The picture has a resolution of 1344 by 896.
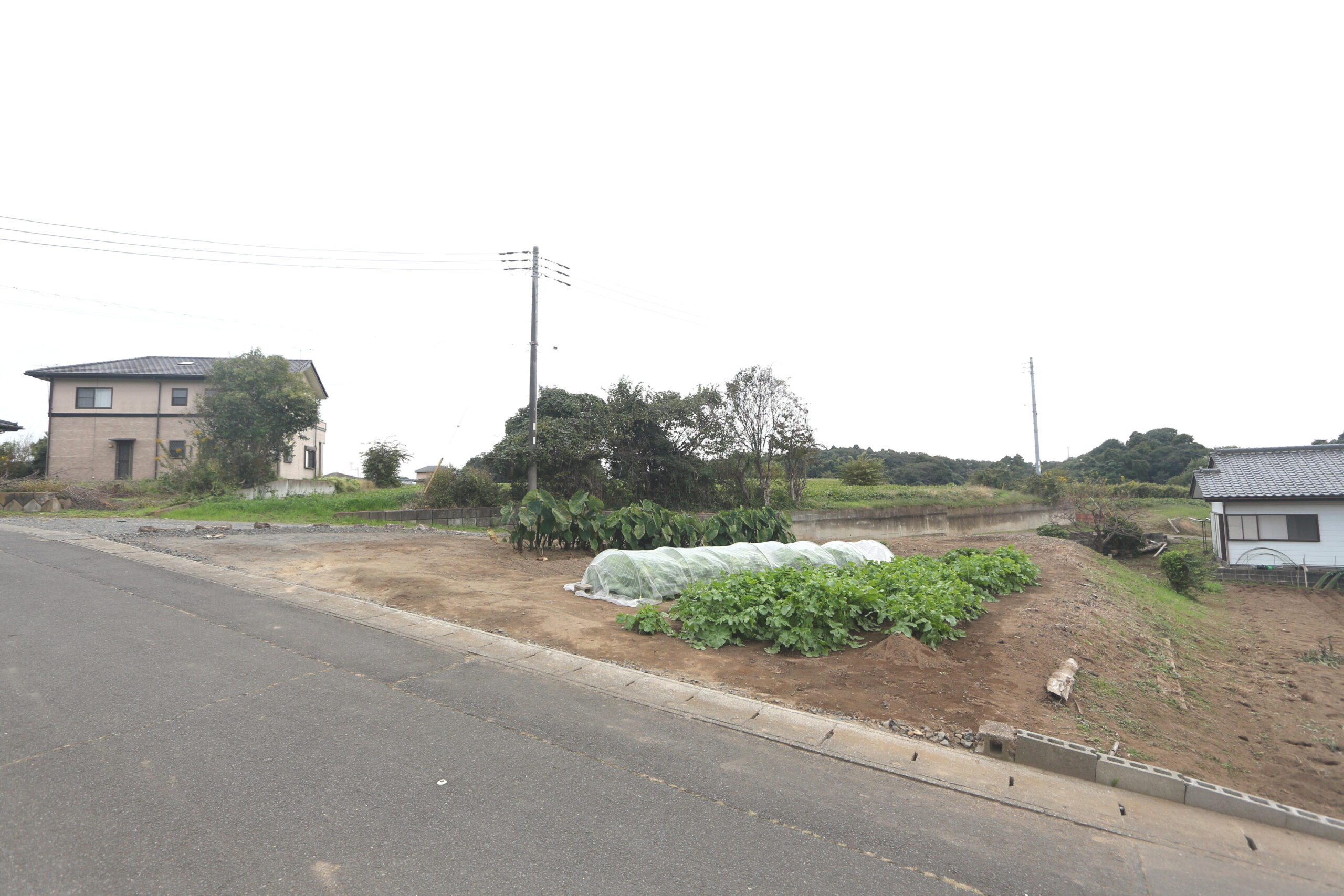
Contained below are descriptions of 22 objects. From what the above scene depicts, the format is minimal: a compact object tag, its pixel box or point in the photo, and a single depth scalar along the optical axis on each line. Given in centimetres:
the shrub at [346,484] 2724
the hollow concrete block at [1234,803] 369
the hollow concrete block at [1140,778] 395
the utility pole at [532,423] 2024
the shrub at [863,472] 3422
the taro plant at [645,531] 1365
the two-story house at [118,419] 2809
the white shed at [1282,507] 1722
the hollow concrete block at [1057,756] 422
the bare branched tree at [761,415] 2394
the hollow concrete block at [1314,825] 355
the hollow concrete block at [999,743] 449
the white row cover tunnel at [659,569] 950
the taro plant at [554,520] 1350
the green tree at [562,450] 2128
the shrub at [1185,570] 1508
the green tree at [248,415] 2322
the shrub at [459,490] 2166
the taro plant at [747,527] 1549
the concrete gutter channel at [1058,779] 353
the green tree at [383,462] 2644
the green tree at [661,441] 2280
